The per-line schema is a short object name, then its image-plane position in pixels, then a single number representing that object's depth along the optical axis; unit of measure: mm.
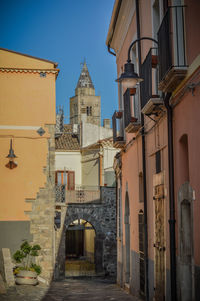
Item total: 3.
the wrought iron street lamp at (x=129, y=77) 8781
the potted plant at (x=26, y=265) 15750
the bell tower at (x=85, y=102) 97750
